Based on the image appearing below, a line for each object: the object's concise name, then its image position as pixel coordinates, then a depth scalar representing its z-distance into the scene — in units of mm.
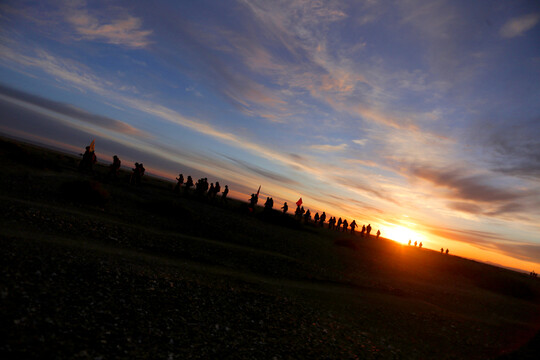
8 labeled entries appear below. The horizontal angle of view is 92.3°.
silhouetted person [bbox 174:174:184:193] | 49700
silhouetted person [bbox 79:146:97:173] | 38062
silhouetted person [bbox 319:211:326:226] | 68369
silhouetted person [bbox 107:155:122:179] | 39125
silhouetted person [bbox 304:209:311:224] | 64562
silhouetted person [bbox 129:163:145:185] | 42144
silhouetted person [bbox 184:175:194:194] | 50441
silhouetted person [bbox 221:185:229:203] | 51006
